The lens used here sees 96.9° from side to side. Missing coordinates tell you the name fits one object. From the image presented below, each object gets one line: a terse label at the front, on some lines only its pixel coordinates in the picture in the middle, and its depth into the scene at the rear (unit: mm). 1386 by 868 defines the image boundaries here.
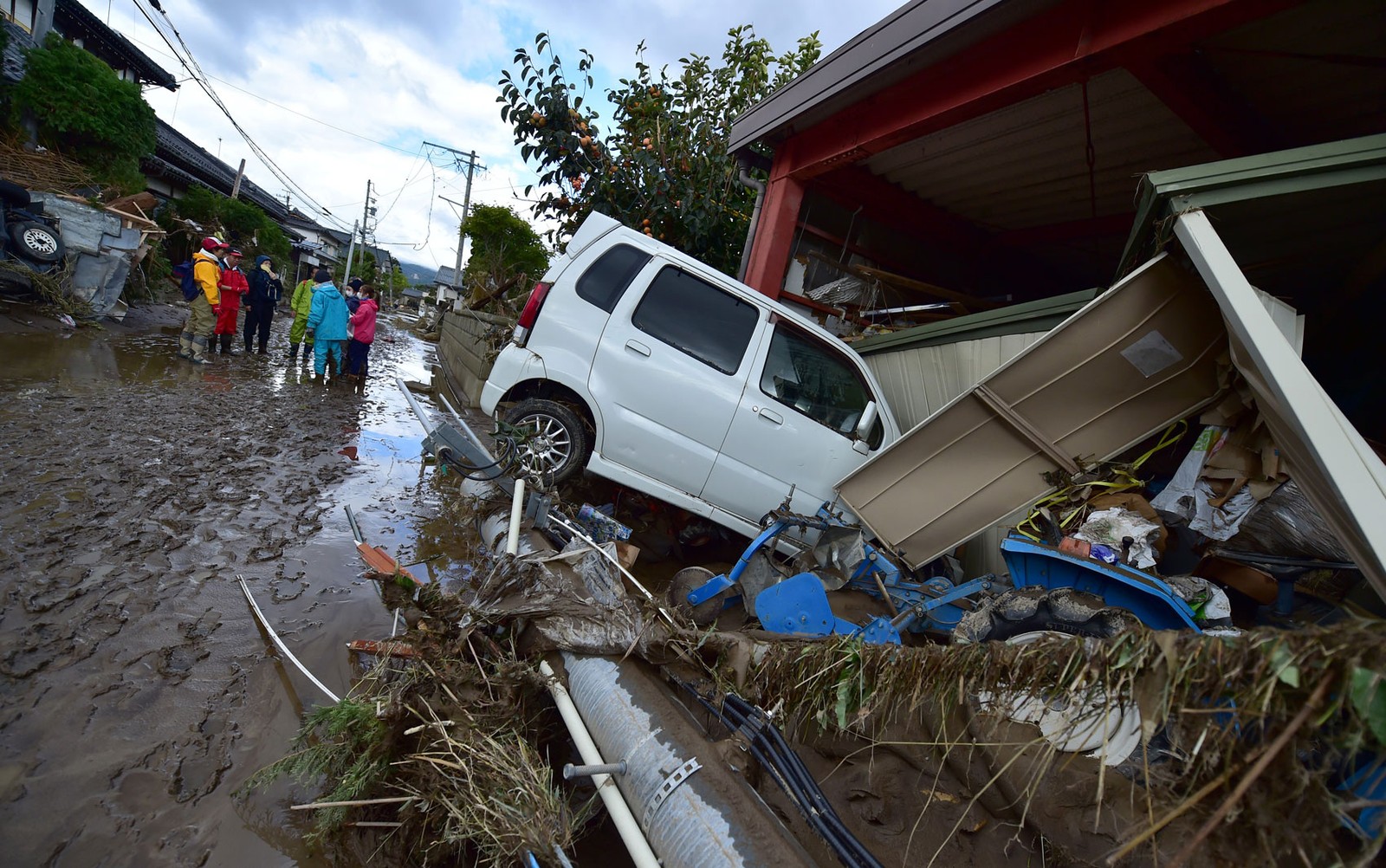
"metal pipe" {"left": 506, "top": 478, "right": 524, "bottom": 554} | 2881
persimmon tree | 7949
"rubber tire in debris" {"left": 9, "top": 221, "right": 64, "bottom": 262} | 8273
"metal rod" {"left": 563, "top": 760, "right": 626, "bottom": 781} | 1776
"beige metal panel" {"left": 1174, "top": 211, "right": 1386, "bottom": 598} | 1977
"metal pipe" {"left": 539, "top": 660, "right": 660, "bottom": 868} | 1609
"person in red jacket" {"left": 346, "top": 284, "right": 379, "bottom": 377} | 9195
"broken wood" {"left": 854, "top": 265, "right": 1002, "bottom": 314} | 6738
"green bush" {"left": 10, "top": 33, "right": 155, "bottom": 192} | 11461
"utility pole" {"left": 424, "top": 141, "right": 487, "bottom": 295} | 37062
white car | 4523
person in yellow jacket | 8594
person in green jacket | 9828
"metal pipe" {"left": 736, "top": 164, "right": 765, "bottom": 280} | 7227
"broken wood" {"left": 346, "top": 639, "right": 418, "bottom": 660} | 2320
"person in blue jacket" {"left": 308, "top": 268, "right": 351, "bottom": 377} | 8945
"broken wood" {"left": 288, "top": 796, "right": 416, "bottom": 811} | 1815
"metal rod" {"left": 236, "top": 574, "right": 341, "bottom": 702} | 2430
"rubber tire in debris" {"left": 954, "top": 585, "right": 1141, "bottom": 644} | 2654
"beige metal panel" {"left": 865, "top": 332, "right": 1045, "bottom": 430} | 4535
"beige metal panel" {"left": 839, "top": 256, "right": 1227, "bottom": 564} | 3258
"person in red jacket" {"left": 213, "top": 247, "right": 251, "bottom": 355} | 9141
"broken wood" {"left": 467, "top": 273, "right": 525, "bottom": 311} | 10453
